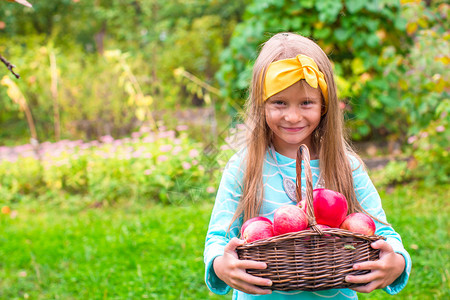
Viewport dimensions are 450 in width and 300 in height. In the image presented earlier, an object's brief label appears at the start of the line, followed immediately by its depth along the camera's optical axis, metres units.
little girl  1.30
